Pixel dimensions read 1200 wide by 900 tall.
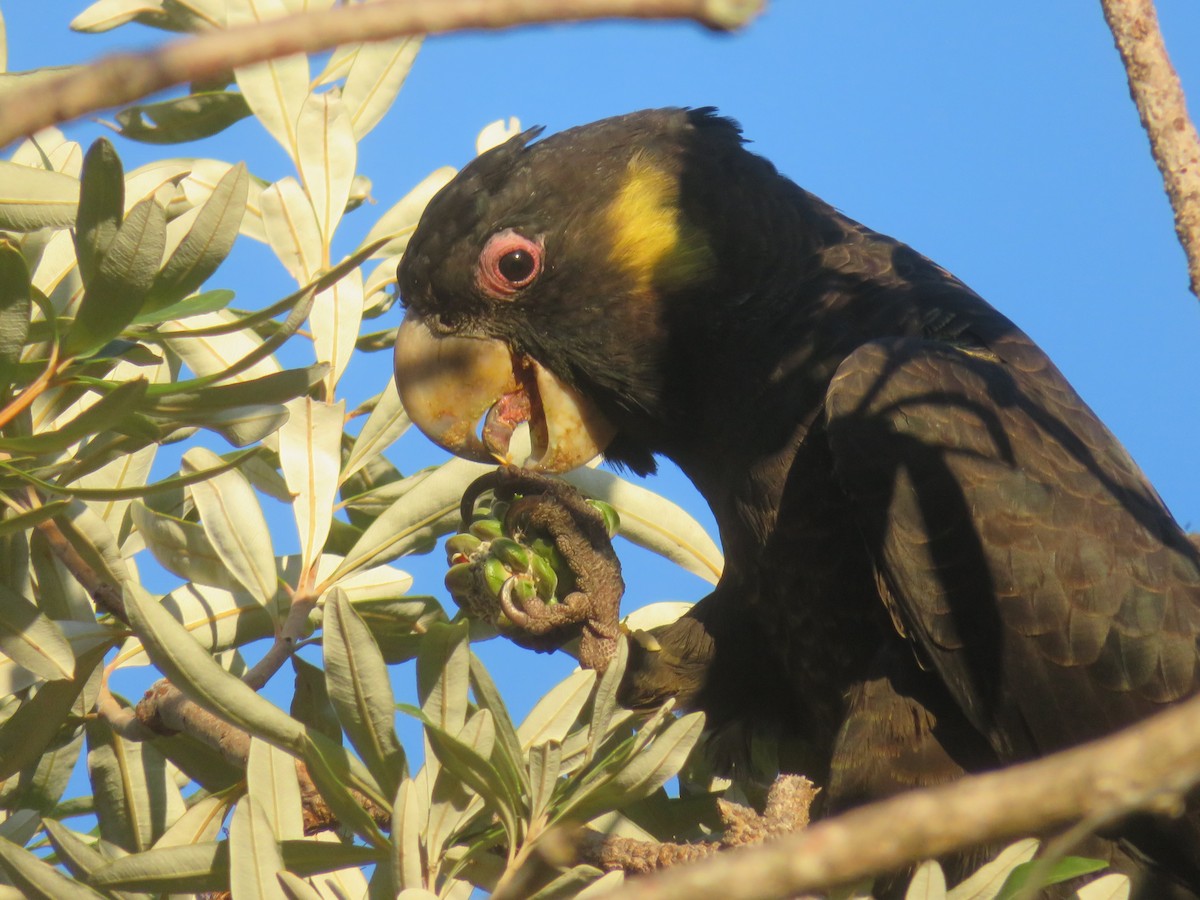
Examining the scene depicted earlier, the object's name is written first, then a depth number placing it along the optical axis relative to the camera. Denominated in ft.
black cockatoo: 17.58
